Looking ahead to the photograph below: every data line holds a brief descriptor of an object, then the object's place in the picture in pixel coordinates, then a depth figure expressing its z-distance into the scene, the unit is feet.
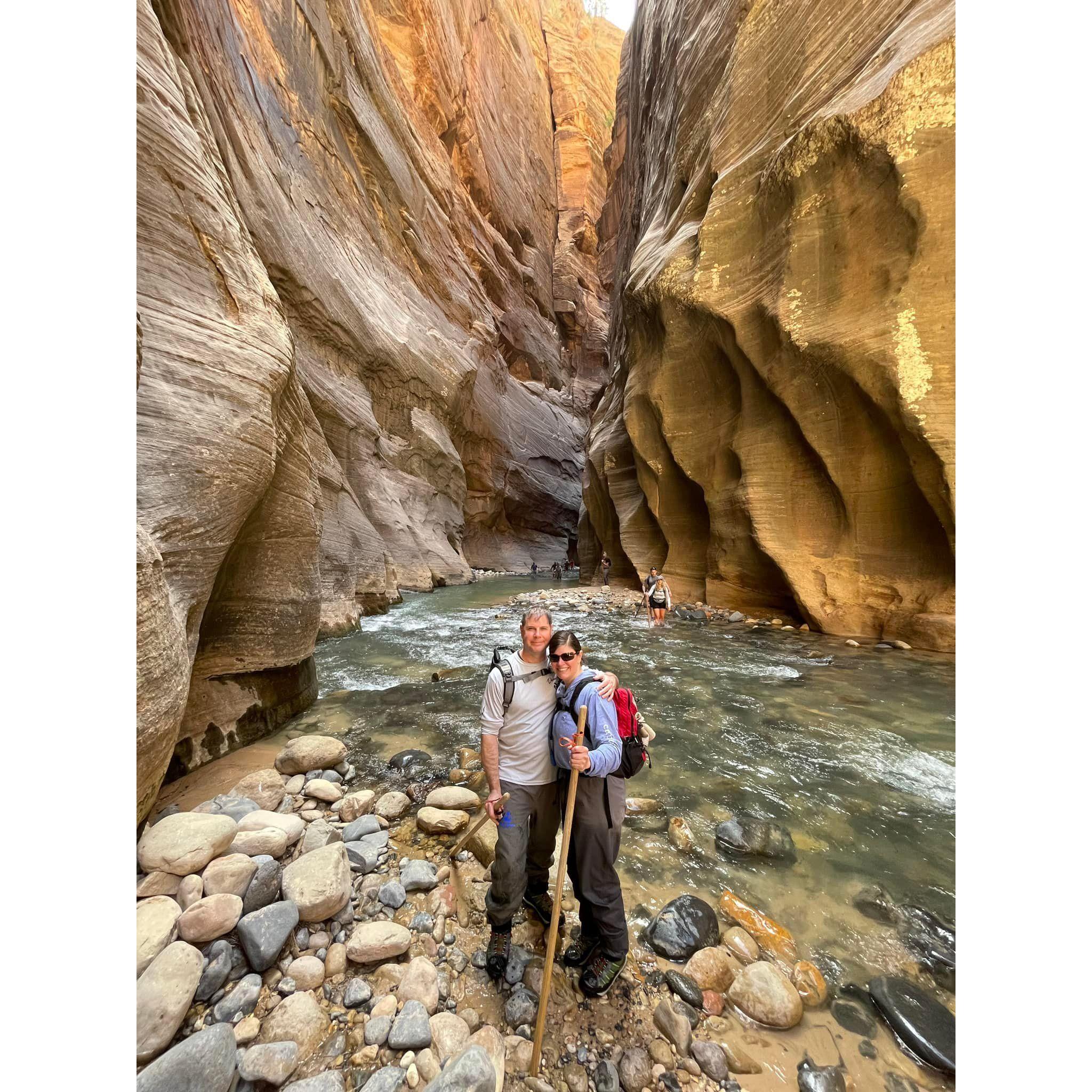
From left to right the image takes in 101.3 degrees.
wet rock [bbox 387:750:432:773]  12.82
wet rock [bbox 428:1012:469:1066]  5.70
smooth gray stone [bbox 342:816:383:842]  9.66
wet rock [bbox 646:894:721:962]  7.29
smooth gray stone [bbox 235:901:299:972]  6.40
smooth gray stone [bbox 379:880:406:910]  7.91
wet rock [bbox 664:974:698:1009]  6.57
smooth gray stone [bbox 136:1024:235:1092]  4.78
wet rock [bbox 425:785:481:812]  10.83
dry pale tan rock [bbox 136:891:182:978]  6.05
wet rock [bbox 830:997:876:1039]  6.28
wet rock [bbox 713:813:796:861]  9.68
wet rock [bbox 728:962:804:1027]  6.31
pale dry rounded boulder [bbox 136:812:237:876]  7.15
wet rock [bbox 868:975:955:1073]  5.90
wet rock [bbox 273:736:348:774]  11.96
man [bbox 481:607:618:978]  7.20
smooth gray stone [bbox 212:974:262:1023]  5.81
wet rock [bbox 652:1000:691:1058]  5.99
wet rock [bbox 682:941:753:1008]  6.83
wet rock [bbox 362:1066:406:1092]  5.23
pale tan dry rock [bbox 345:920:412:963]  6.75
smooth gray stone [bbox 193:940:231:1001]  5.95
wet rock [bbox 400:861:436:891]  8.36
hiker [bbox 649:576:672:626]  33.35
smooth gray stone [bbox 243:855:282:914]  7.06
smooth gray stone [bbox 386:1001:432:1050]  5.71
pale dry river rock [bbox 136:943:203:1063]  5.36
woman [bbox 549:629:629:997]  6.80
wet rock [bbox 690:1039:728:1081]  5.71
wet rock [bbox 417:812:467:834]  9.95
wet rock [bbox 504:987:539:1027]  6.27
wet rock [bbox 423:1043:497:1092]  5.15
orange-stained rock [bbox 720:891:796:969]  7.38
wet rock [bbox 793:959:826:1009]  6.68
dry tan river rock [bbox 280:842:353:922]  7.18
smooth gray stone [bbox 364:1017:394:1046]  5.75
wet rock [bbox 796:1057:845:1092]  5.61
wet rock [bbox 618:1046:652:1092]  5.57
